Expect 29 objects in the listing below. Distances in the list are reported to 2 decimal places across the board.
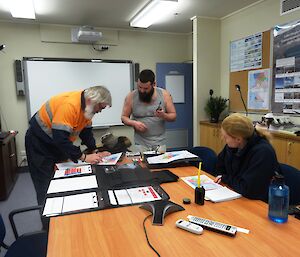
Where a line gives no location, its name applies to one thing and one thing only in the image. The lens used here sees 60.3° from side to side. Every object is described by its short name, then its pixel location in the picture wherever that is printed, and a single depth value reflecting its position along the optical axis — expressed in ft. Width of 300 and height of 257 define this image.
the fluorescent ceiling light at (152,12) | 11.12
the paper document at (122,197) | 4.30
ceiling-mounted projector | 13.82
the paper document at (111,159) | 6.49
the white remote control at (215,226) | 3.35
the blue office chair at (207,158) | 7.16
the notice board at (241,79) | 11.40
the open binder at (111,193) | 4.15
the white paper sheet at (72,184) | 4.83
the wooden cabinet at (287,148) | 8.84
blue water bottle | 3.65
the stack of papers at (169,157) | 6.46
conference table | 3.04
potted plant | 13.47
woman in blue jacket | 4.64
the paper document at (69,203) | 4.03
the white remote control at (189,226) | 3.39
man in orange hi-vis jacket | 5.83
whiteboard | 14.39
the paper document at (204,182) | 4.99
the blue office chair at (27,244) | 4.69
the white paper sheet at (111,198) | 4.27
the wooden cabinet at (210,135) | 12.87
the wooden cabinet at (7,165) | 10.58
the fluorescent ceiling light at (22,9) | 10.53
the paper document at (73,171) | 5.67
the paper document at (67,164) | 6.21
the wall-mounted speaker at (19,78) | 13.91
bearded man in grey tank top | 8.10
